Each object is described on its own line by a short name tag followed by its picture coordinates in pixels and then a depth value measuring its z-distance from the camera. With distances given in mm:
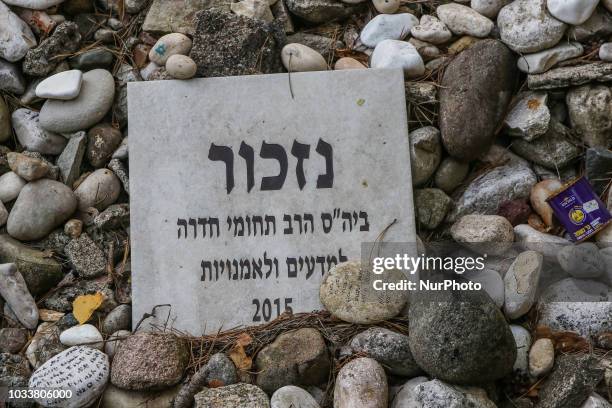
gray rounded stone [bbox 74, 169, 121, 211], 3102
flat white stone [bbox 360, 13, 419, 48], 3227
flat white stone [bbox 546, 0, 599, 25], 2996
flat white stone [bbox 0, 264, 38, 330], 2889
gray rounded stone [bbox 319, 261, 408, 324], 2764
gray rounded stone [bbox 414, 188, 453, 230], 3008
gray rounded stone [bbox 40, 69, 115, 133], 3150
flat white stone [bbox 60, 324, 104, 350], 2816
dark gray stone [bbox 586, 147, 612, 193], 2982
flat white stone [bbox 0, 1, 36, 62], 3201
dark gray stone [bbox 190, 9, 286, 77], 3084
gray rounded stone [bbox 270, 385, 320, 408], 2508
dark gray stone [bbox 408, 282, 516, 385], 2436
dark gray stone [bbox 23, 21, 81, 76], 3211
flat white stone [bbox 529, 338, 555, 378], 2604
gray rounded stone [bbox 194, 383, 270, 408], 2518
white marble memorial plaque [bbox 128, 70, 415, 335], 2928
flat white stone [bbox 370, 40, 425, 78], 3086
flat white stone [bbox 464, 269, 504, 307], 2766
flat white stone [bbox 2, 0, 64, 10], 3281
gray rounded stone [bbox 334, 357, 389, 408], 2506
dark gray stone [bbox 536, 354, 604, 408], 2461
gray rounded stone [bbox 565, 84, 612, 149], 3021
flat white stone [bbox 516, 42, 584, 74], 3057
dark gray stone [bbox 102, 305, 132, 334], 2887
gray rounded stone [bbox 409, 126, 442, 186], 3020
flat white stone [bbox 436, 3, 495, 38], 3148
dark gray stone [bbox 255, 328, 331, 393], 2645
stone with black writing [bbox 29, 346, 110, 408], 2613
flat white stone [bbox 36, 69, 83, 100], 3119
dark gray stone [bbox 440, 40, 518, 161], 2984
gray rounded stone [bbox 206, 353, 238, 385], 2648
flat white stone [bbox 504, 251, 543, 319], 2734
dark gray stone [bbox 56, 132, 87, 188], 3133
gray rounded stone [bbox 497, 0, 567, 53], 3039
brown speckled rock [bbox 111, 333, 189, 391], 2658
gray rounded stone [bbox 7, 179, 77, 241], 3006
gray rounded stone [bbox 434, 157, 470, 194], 3064
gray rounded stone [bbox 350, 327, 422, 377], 2623
